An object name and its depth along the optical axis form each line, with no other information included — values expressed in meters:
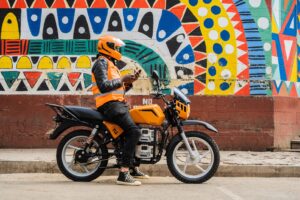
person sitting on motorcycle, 7.91
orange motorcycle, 8.10
